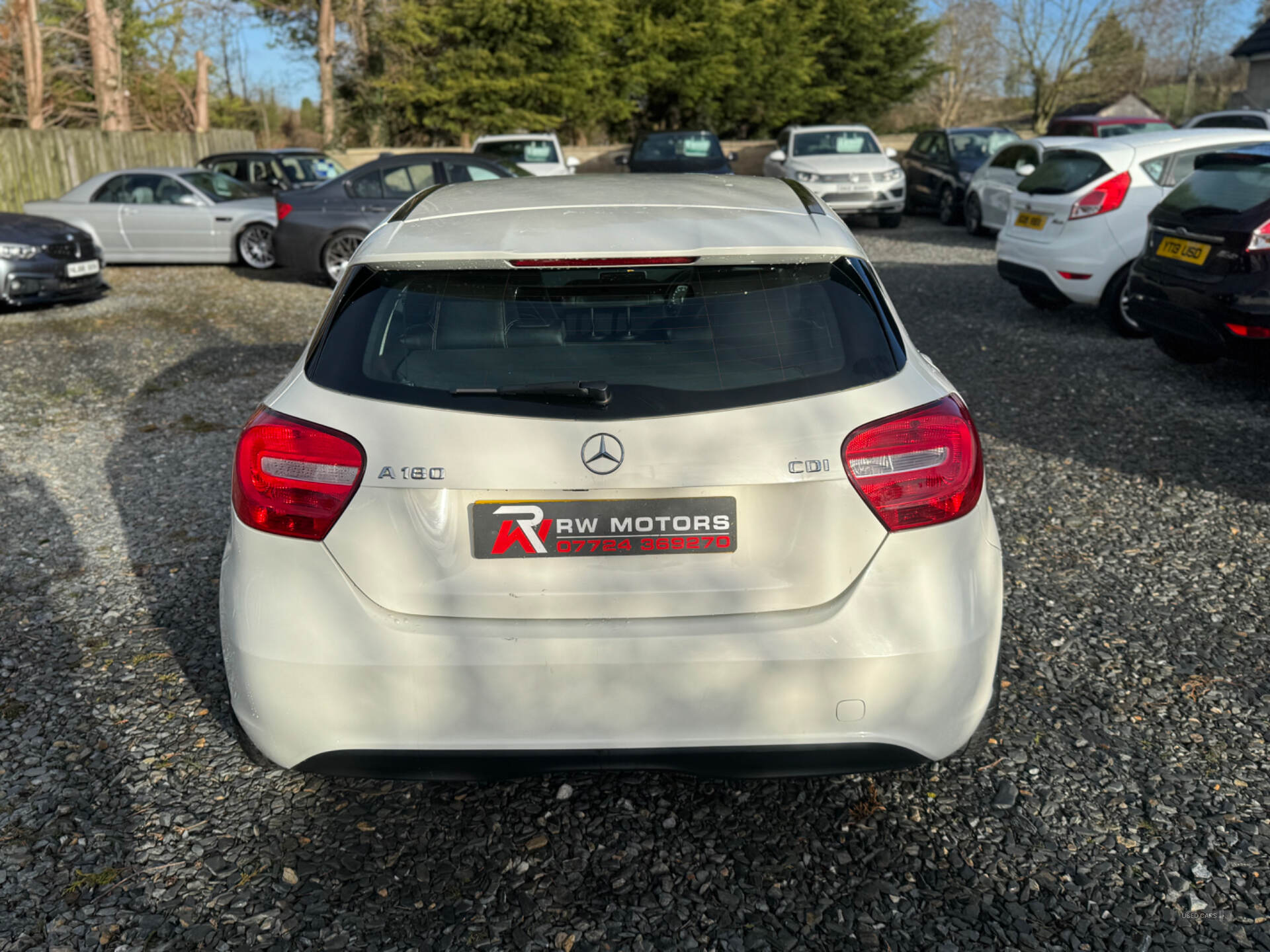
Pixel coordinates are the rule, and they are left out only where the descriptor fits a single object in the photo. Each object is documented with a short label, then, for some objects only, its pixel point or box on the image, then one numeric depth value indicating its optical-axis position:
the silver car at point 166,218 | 15.23
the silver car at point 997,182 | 14.80
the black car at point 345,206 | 13.42
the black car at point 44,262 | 11.64
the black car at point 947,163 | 19.34
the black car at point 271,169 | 18.11
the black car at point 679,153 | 20.25
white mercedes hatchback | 2.28
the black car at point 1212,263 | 6.41
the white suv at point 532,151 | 20.55
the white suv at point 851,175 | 18.56
